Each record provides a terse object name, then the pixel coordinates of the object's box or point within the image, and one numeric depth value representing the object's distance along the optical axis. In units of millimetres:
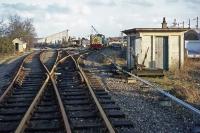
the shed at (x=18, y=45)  68638
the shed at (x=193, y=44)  38422
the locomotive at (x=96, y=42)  64562
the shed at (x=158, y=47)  23688
